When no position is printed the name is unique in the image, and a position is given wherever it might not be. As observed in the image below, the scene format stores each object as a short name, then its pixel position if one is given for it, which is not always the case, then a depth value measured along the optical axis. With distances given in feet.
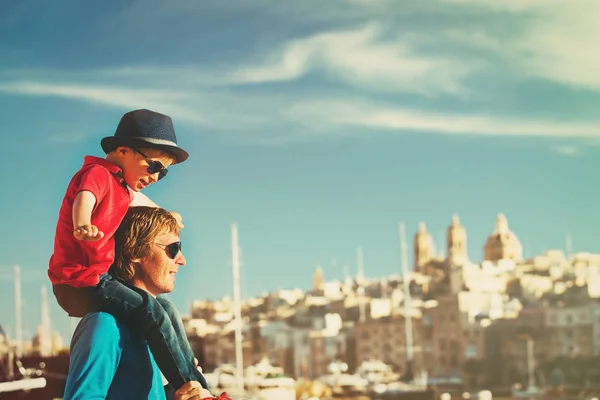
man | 15.36
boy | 15.59
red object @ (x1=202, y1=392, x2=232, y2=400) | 15.28
